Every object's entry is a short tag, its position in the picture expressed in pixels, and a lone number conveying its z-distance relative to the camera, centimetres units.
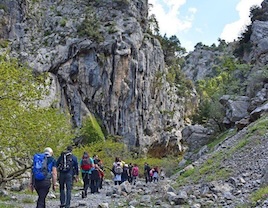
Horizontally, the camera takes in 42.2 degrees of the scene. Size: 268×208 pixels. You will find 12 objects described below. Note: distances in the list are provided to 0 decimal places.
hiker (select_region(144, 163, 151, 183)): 3511
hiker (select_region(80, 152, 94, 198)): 1734
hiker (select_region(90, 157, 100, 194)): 1956
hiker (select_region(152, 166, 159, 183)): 3581
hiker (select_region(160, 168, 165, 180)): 3856
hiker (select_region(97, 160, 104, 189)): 2120
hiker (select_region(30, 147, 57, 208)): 980
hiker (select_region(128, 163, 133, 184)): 2935
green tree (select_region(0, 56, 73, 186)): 1545
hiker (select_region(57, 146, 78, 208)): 1181
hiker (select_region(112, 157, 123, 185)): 2394
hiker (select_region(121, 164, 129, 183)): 2645
